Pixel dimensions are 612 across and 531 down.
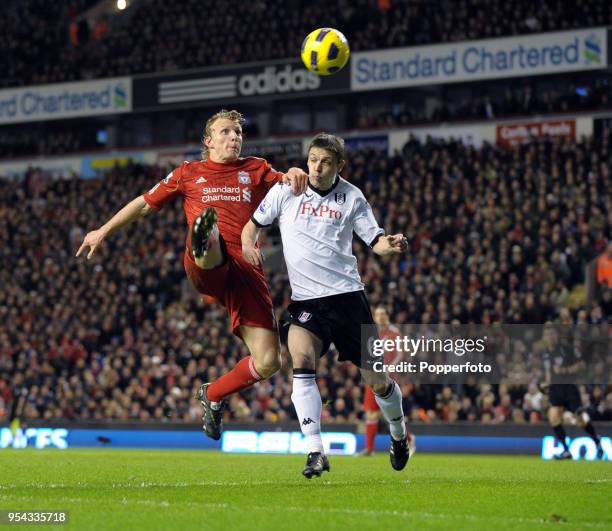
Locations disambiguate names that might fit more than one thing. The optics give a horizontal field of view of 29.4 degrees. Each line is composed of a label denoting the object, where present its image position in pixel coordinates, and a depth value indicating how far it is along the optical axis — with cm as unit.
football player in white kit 913
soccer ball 1259
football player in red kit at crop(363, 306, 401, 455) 1670
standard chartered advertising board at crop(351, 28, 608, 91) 3070
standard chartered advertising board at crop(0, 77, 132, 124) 3888
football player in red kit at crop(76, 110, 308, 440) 949
